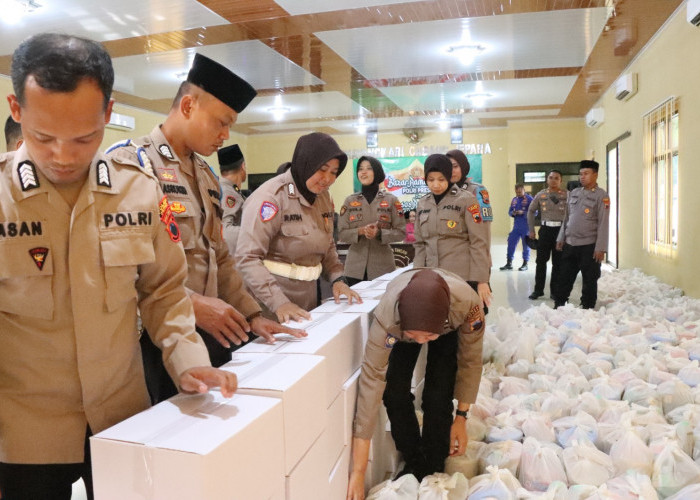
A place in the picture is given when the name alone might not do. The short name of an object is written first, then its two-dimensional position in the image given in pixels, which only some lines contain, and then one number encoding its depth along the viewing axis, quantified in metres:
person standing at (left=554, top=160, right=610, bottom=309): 4.98
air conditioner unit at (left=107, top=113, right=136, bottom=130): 8.10
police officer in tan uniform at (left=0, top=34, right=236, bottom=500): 0.85
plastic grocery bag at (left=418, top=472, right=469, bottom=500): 1.70
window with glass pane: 5.39
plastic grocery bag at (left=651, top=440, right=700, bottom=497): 1.82
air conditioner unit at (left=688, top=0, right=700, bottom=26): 4.01
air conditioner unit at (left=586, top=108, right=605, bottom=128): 8.93
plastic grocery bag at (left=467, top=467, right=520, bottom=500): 1.71
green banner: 12.36
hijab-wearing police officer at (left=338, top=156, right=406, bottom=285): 3.94
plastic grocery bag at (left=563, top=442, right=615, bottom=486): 1.86
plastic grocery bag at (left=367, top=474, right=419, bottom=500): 1.68
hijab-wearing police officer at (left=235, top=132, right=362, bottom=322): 1.98
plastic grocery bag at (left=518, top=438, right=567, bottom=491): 1.89
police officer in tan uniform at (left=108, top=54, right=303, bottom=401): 1.35
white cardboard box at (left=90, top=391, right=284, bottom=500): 0.85
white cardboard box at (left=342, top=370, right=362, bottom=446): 1.72
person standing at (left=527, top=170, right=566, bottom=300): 5.94
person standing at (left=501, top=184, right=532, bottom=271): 8.16
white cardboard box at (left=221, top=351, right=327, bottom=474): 1.16
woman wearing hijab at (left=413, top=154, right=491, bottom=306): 3.47
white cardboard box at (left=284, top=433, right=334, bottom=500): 1.20
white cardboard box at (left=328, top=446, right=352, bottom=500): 1.54
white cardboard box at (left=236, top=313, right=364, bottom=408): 1.50
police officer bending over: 1.68
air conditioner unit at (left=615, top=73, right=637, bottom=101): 6.62
